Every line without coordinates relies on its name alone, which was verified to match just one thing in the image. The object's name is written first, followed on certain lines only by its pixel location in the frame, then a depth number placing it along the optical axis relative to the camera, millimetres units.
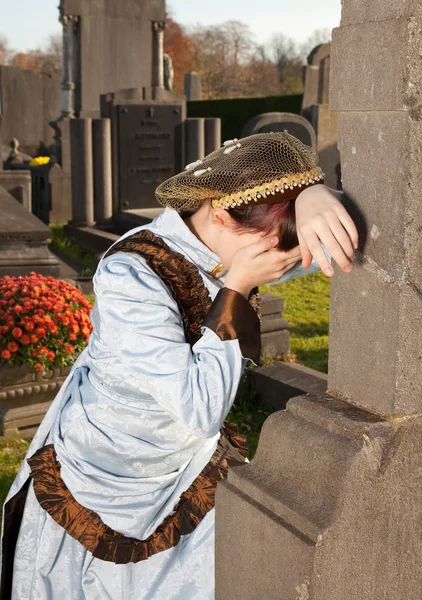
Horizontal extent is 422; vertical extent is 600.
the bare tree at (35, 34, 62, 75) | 61250
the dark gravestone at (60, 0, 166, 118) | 15414
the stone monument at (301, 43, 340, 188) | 13711
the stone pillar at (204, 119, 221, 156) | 11391
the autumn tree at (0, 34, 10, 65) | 70562
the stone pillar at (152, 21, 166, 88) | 16219
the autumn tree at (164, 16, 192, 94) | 53581
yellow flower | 14469
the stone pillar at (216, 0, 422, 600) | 1380
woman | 1725
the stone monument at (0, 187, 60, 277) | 7547
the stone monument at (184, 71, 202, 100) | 30328
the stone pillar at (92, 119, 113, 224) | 10977
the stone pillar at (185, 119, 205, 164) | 11164
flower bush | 4492
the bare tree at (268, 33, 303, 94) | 48812
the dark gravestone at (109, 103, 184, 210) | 10859
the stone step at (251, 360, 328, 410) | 4910
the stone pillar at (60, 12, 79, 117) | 15336
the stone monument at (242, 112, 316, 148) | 12500
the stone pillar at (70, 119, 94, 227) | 10922
